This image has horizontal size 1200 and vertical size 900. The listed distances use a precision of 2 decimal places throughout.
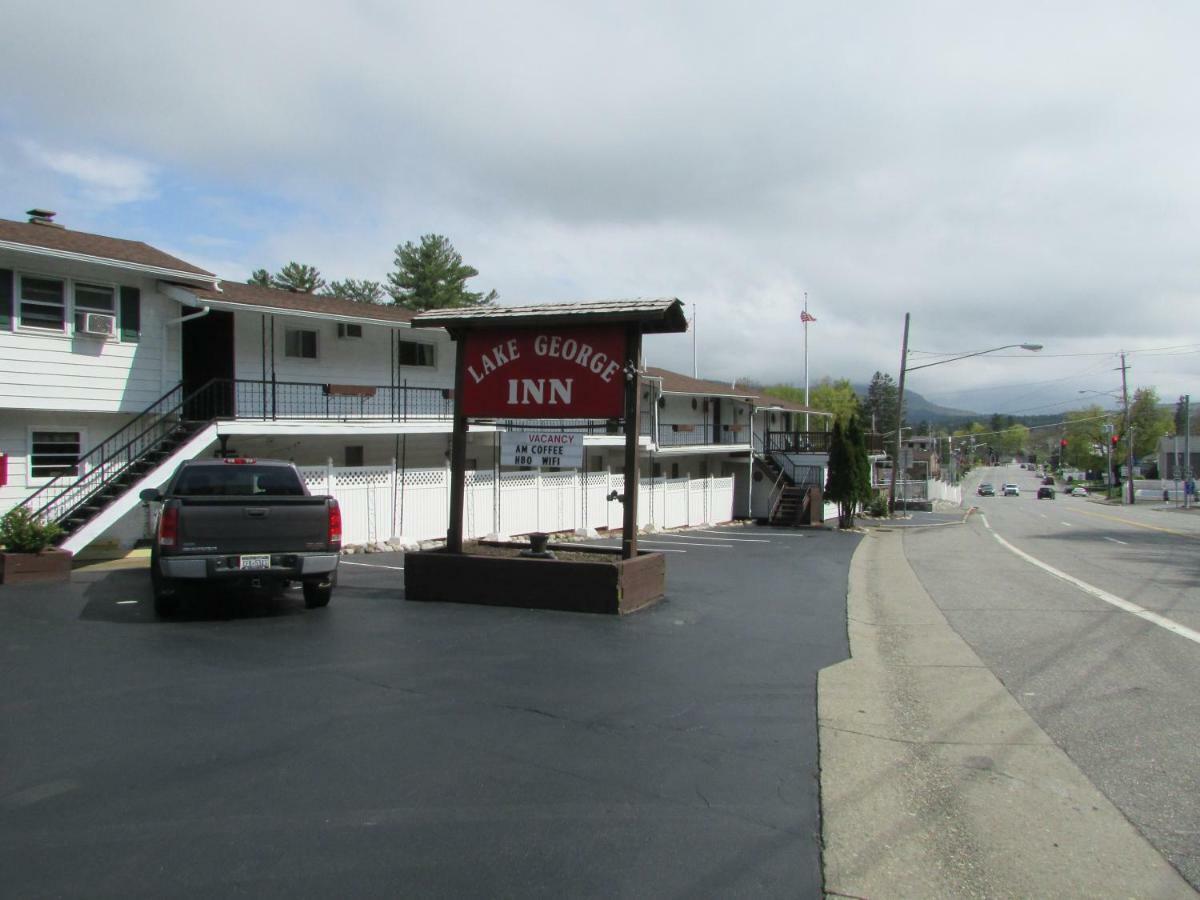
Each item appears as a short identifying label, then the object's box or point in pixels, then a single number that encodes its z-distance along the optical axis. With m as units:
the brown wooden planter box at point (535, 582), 10.32
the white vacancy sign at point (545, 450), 11.48
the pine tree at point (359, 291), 58.59
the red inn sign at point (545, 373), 10.98
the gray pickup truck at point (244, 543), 9.48
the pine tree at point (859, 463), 35.56
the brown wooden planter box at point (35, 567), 12.24
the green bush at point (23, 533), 12.44
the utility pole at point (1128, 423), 70.69
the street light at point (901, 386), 39.91
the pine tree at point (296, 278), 55.78
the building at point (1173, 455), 100.60
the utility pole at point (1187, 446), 63.38
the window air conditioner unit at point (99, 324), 16.81
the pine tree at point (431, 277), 56.16
